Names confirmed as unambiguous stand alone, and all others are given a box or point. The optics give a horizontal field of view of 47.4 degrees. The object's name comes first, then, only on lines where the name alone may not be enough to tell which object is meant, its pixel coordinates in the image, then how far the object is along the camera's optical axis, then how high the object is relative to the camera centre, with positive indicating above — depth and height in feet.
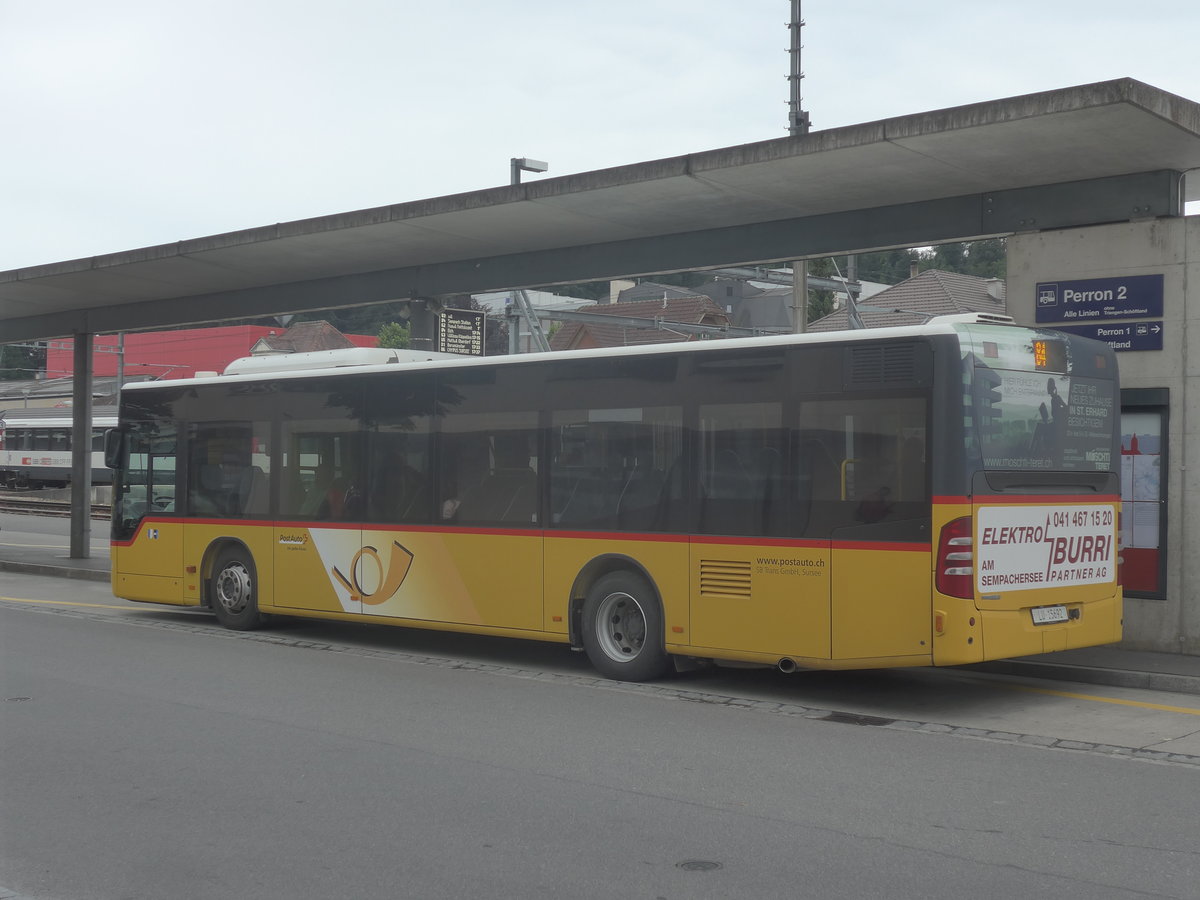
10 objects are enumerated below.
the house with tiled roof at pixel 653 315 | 222.07 +26.66
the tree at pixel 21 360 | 345.92 +26.59
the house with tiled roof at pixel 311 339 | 296.44 +29.61
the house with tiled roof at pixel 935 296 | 208.23 +30.55
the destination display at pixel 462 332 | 65.57 +6.90
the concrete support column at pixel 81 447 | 78.07 +0.97
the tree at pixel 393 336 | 294.87 +29.67
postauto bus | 31.60 -0.58
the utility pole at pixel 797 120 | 58.85 +17.72
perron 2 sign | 40.68 +5.63
